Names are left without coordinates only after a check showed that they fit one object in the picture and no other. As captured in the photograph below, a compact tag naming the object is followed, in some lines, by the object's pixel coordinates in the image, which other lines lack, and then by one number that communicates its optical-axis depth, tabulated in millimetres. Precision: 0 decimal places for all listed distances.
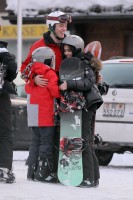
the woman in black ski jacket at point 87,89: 16090
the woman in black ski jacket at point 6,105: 15921
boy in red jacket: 16246
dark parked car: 27193
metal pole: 44647
